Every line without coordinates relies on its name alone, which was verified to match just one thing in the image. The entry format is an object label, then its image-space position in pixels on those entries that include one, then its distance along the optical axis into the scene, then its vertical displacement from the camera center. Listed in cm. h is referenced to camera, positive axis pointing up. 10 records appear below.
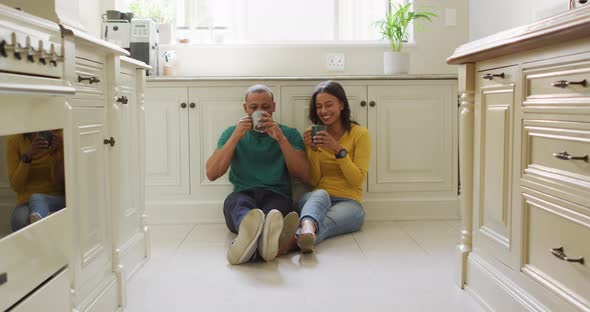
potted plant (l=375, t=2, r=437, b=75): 348 +46
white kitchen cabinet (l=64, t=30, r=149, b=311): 170 -19
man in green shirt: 288 -25
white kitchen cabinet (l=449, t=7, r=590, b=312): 142 -16
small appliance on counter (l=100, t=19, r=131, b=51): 337 +47
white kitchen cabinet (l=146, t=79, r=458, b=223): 329 -15
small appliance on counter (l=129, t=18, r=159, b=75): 335 +42
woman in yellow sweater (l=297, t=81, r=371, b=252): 292 -26
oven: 112 -8
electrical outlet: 371 +33
